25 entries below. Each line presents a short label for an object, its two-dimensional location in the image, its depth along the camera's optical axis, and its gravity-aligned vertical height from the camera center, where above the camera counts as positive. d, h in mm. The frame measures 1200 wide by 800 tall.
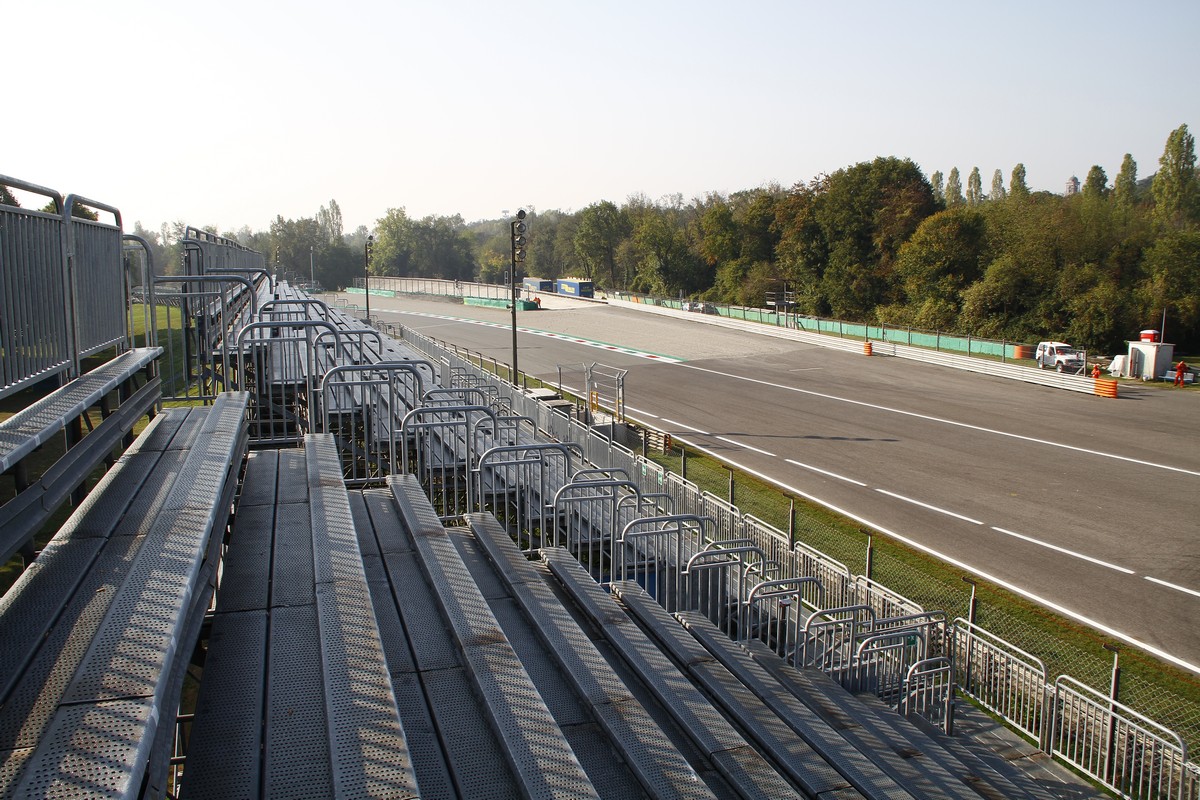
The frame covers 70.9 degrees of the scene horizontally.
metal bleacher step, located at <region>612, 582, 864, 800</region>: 4617 -2622
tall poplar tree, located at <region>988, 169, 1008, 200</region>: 152688 +23089
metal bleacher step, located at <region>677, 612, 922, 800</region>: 4852 -2894
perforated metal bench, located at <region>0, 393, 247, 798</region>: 2549 -1367
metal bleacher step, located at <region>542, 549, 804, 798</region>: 4293 -2422
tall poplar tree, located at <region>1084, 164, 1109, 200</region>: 85438 +12917
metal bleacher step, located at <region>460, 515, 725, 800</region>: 4043 -2228
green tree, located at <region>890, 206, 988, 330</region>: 54375 +2593
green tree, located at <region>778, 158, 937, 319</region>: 60750 +4863
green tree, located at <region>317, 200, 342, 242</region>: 163125 +13784
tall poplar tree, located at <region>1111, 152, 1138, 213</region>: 85850 +13707
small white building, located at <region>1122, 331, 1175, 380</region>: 35344 -2355
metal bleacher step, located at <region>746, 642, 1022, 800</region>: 5801 -3389
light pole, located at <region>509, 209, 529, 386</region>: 26703 +1637
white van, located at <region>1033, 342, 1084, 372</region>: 36812 -2402
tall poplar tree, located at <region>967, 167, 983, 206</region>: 152250 +21494
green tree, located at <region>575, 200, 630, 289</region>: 102125 +7252
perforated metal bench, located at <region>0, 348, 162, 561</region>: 3691 -946
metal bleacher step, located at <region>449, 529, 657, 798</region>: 4129 -2303
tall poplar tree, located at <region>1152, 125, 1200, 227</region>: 76938 +11663
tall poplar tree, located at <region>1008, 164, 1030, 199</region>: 130862 +19798
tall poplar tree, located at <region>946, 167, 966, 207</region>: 138900 +20208
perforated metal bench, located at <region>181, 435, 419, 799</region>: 3289 -1796
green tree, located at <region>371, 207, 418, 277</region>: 139750 +6560
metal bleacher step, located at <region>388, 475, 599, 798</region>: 3697 -2025
